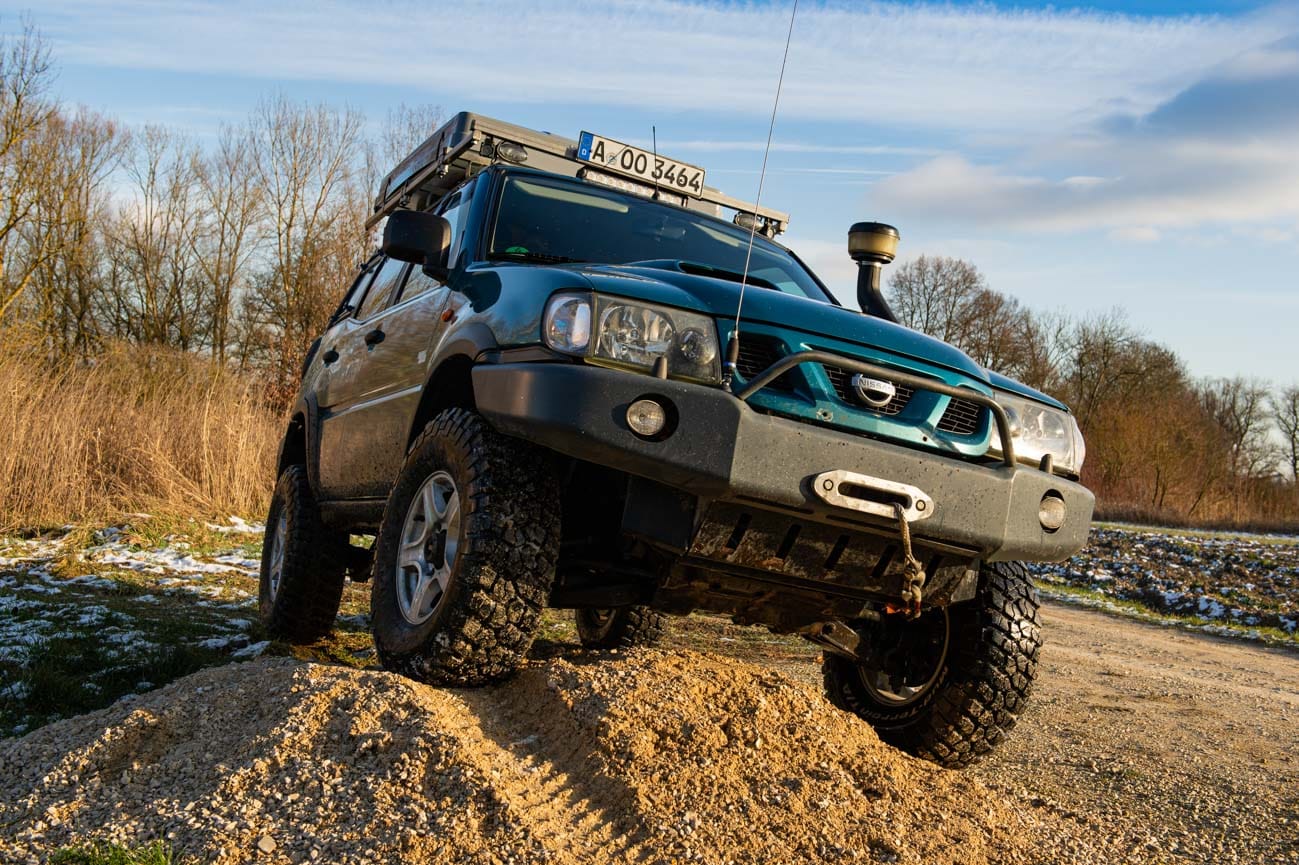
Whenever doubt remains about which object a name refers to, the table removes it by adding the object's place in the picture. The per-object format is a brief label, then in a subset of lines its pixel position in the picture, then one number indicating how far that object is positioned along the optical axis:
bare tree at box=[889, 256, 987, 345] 49.19
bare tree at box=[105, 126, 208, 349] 31.19
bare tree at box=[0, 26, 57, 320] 20.84
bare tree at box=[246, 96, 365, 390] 30.52
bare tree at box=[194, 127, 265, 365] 31.89
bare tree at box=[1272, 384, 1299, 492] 59.19
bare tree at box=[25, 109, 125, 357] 24.44
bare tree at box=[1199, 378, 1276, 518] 53.19
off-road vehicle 3.02
